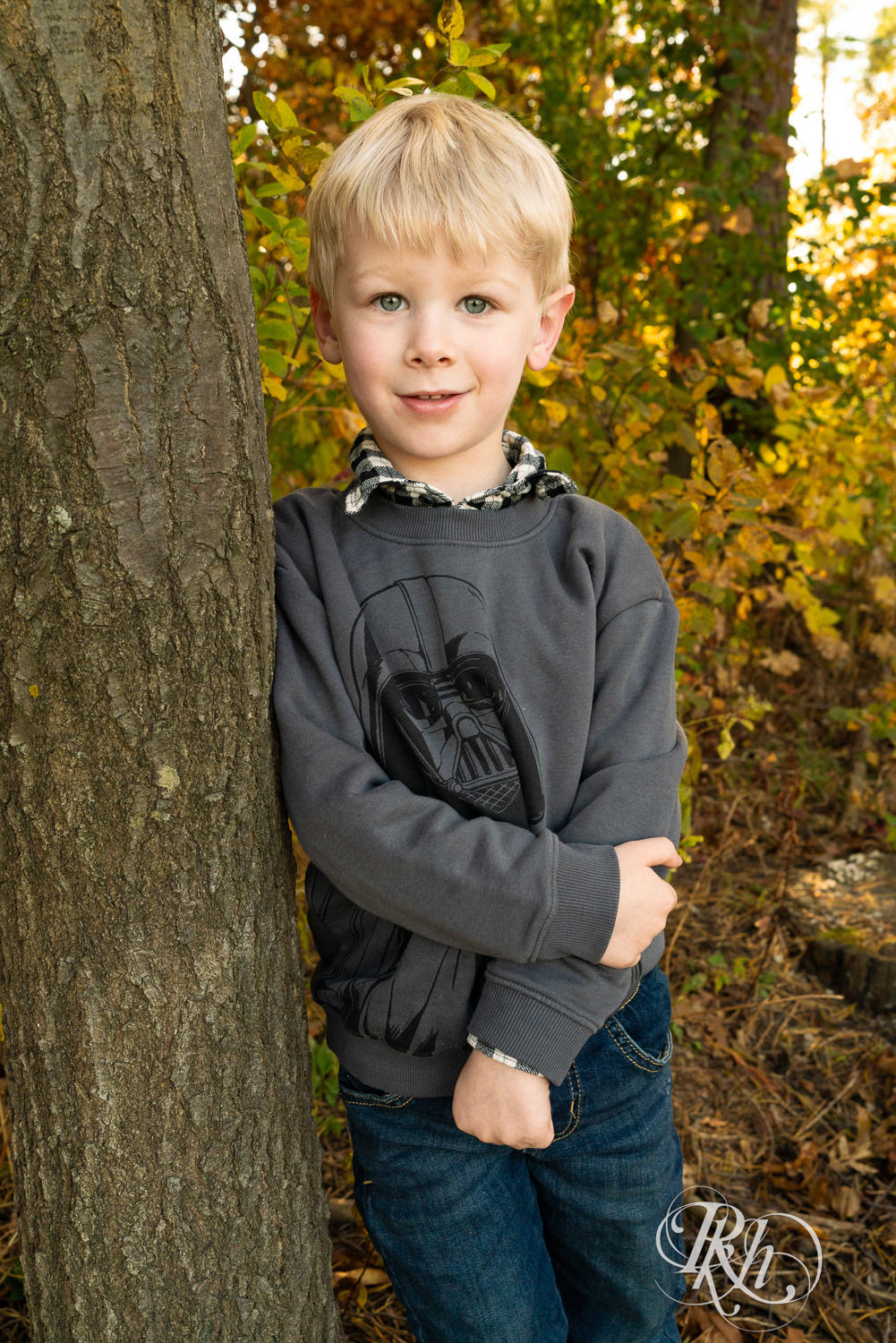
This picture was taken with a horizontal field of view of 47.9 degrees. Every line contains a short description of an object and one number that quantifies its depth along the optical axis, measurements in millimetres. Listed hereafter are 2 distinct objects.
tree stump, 2709
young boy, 1219
